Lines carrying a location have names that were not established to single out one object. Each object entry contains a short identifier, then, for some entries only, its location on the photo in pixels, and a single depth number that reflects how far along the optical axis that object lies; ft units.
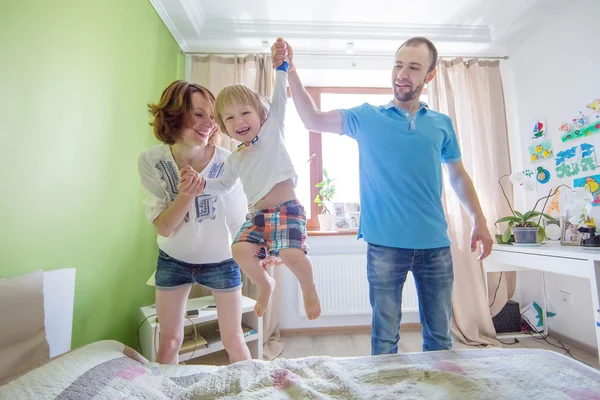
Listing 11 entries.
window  9.55
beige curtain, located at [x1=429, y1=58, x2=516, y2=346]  7.98
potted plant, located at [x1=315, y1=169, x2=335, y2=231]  9.11
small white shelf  5.49
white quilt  2.06
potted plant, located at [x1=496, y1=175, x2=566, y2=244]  7.10
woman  3.64
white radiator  8.49
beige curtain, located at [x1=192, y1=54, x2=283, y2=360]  8.32
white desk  5.09
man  3.56
